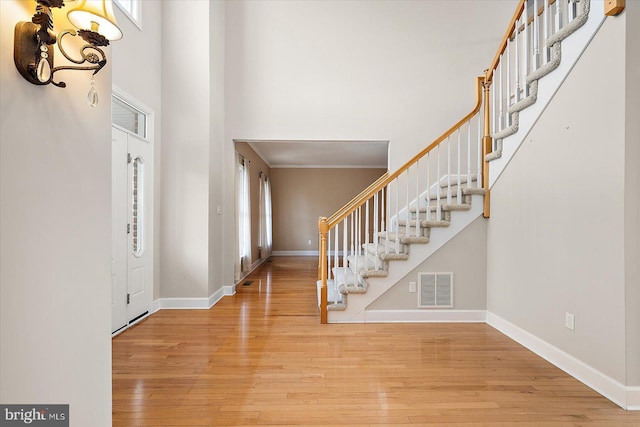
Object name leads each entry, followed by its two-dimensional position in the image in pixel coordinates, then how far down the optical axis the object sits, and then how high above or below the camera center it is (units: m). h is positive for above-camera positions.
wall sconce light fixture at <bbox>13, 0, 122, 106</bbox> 1.21 +0.63
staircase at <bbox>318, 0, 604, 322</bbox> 3.20 -0.04
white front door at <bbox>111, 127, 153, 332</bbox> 3.51 -0.23
